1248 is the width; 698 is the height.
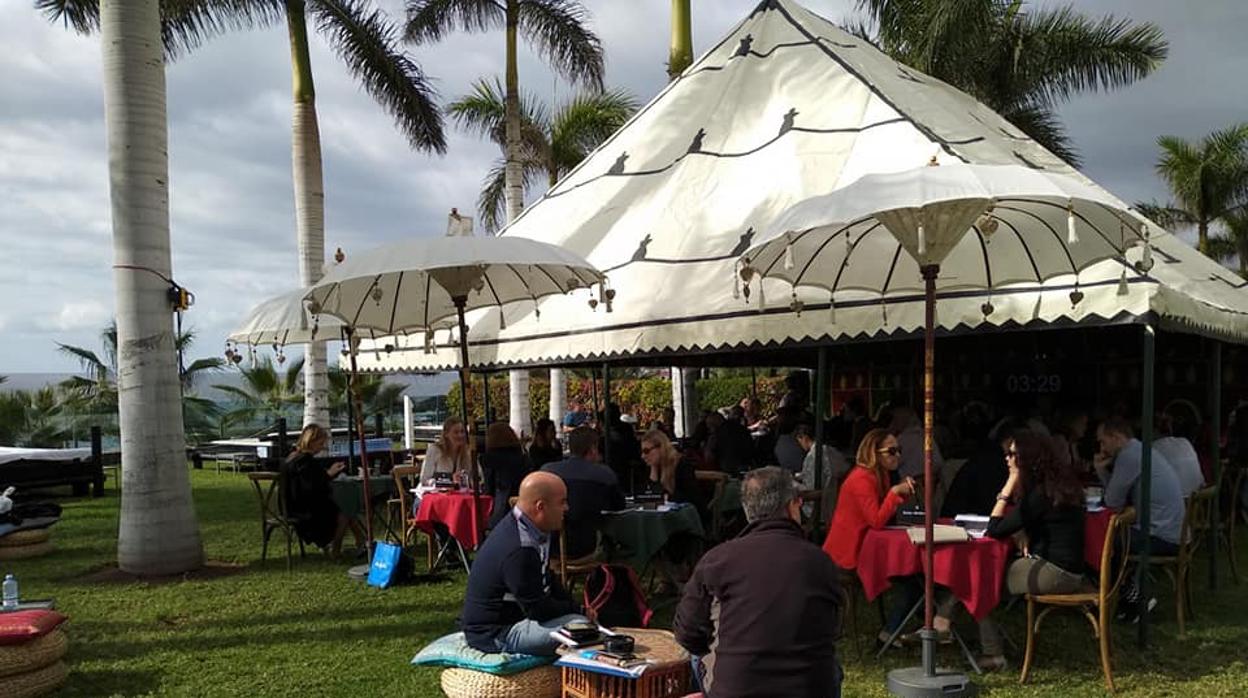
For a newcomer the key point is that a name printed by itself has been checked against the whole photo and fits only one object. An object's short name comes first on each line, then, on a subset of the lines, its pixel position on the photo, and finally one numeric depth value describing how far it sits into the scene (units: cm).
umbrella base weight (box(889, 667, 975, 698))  517
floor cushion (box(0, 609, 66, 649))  539
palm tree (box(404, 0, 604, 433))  1858
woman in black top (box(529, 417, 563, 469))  974
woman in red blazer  589
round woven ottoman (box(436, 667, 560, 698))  456
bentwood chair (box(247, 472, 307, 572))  915
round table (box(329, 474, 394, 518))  978
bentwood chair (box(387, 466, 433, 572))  923
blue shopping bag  837
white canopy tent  852
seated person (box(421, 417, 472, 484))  912
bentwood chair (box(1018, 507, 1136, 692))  531
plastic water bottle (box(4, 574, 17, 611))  592
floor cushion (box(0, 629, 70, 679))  541
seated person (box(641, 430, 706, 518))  764
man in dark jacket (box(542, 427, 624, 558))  669
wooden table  425
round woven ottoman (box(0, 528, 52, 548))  1072
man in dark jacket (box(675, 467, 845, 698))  326
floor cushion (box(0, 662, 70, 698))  543
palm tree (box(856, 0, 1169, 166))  1928
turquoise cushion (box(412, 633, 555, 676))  456
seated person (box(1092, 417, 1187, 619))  654
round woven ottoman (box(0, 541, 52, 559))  1070
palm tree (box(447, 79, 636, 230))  2541
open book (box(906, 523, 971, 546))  565
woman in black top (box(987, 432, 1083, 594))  546
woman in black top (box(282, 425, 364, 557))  920
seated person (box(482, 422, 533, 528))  770
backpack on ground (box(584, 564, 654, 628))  548
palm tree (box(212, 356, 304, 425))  2838
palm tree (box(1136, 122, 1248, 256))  3309
